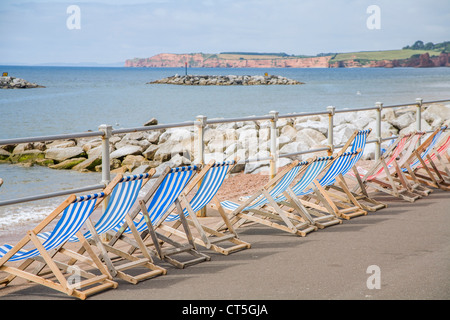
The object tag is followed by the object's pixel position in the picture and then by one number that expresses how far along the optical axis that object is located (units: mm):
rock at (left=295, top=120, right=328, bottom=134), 20703
